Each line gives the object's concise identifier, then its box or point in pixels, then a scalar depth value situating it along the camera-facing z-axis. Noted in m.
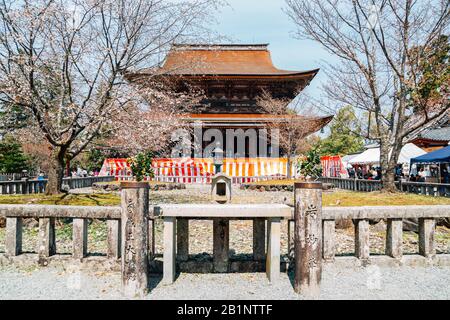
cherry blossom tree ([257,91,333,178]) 21.89
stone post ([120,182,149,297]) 3.41
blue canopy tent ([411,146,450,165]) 15.33
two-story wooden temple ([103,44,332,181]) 22.03
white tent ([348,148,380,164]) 26.84
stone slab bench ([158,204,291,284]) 3.75
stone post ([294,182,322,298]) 3.44
